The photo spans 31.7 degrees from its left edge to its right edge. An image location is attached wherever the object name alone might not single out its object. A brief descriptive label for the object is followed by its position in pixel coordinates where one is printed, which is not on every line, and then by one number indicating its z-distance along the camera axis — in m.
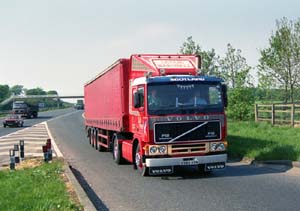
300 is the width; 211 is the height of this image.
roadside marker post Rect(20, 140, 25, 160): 19.83
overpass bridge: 135.25
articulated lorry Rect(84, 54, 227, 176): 13.39
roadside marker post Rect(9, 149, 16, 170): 16.70
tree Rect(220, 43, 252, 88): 40.69
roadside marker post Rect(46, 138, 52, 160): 18.35
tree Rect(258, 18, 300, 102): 38.81
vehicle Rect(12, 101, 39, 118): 75.22
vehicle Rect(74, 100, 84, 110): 138.73
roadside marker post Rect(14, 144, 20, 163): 18.56
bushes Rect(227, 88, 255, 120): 35.50
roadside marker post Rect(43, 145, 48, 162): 17.96
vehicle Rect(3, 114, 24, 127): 51.72
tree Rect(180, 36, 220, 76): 41.94
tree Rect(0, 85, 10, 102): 166.24
